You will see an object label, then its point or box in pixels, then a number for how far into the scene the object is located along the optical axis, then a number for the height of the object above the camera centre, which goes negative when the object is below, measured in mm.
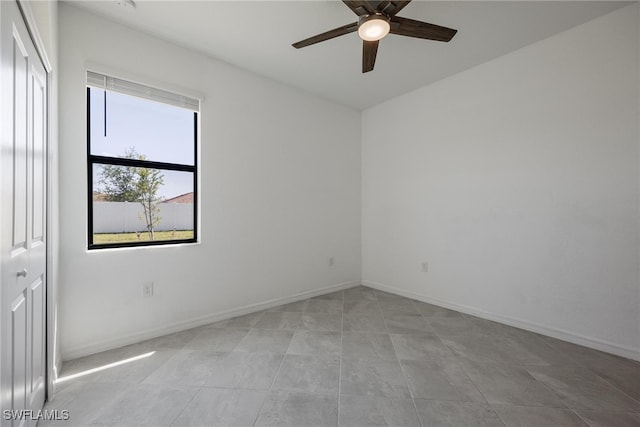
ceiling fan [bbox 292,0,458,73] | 1788 +1337
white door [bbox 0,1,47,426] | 1013 -23
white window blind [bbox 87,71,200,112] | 2266 +1096
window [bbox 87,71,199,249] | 2334 +442
